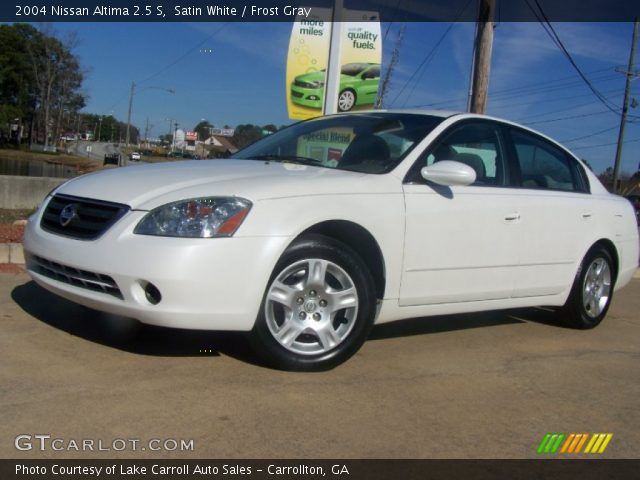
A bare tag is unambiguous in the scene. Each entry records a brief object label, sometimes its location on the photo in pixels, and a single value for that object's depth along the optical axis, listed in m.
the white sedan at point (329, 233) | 3.39
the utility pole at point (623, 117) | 38.06
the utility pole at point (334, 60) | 10.10
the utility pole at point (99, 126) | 141.25
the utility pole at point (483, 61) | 10.94
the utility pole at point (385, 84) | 18.02
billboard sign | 11.16
